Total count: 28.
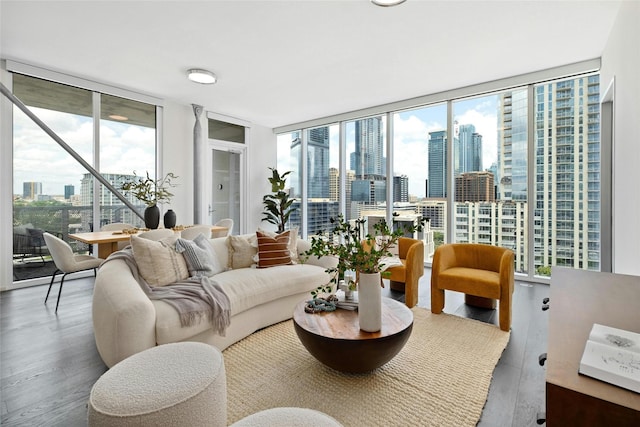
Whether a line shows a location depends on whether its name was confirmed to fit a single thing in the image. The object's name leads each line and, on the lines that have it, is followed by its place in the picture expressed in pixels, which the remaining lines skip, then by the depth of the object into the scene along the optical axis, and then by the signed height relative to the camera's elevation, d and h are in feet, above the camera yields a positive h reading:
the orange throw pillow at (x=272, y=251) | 9.98 -1.34
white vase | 6.07 -1.86
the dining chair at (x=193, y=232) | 11.69 -0.84
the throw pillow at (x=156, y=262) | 7.78 -1.36
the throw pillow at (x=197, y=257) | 8.69 -1.37
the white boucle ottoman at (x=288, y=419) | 3.18 -2.21
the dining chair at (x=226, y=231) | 15.75 -0.94
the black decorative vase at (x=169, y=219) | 13.10 -0.38
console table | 2.07 -1.24
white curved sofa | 5.73 -2.18
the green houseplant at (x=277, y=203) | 20.88 +0.49
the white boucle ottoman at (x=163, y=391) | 3.54 -2.22
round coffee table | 5.78 -2.49
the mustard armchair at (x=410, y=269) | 10.19 -2.04
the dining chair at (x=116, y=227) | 13.15 -0.72
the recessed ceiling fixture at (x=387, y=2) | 8.30 +5.64
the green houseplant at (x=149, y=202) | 12.21 +0.34
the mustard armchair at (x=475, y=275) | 8.50 -1.94
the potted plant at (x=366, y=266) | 6.08 -1.13
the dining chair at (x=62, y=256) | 10.23 -1.53
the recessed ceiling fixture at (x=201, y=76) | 12.80 +5.68
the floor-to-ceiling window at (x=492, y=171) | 13.89 +1.87
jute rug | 5.34 -3.46
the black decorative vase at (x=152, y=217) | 12.19 -0.27
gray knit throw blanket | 6.72 -2.03
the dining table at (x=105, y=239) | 10.37 -0.99
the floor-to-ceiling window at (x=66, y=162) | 12.93 +2.22
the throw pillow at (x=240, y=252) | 10.08 -1.39
